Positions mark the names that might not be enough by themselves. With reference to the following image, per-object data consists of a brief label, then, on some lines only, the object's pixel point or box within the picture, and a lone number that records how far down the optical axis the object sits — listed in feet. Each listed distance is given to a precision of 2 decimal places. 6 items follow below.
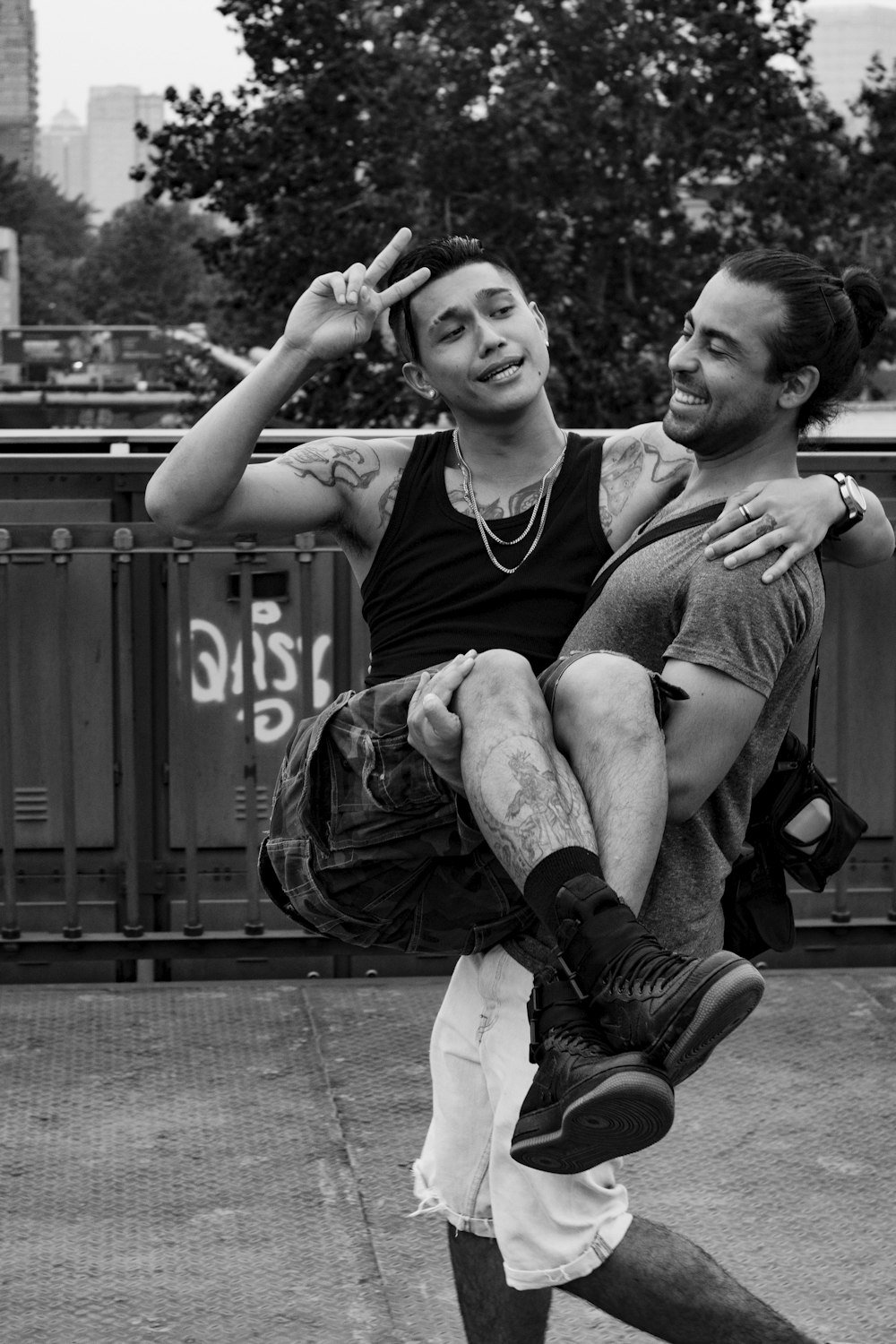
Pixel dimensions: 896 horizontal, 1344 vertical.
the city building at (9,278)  260.01
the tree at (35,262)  329.52
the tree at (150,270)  313.94
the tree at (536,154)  63.67
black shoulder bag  9.78
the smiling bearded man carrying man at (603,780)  8.39
